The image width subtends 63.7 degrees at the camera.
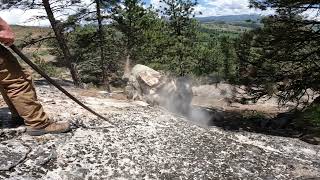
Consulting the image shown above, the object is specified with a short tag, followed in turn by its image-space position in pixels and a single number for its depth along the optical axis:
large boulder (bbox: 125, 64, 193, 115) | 6.75
